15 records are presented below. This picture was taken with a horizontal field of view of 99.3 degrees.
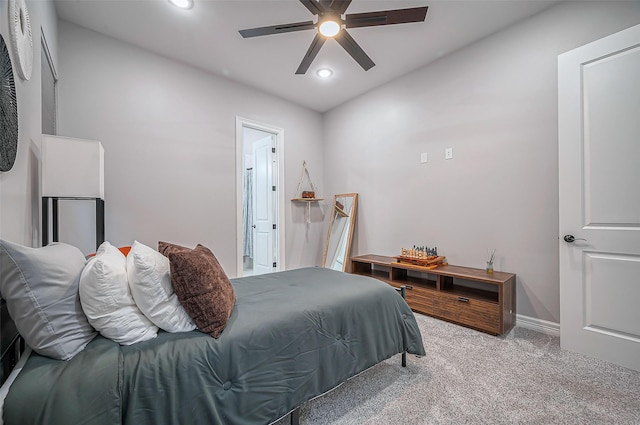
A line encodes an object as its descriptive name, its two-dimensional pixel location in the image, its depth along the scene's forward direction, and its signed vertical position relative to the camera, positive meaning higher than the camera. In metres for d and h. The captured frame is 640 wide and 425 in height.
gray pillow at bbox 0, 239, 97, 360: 0.92 -0.30
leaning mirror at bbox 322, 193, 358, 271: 4.20 -0.28
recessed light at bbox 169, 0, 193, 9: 2.29 +1.81
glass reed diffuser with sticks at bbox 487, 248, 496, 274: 2.71 -0.49
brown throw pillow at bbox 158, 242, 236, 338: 1.24 -0.36
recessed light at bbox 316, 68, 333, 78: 3.43 +1.82
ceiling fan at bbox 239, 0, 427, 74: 1.90 +1.43
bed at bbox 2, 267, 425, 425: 0.91 -0.63
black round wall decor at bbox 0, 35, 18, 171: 1.08 +0.43
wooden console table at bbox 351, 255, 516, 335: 2.46 -0.81
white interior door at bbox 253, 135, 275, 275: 4.28 +0.12
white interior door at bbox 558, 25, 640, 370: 1.93 +0.12
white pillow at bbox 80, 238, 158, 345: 1.07 -0.36
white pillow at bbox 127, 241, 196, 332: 1.17 -0.34
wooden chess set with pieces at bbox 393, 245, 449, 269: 3.01 -0.50
